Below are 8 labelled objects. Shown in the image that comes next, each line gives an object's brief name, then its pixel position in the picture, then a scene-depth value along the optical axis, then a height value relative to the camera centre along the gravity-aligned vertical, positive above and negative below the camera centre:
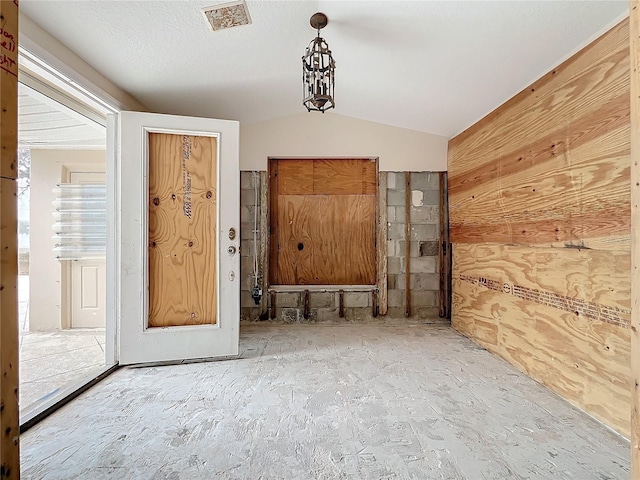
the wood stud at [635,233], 0.99 +0.03
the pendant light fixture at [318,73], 2.14 +1.11
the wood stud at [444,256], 3.97 -0.16
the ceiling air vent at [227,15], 2.00 +1.42
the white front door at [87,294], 3.91 -0.60
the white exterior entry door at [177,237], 2.61 +0.05
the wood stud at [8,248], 0.94 -0.01
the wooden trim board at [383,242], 3.99 +0.00
